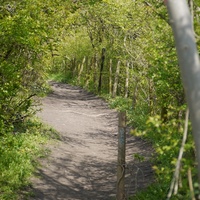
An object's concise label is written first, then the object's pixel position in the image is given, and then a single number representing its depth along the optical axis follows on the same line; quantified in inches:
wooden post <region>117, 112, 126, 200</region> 304.5
